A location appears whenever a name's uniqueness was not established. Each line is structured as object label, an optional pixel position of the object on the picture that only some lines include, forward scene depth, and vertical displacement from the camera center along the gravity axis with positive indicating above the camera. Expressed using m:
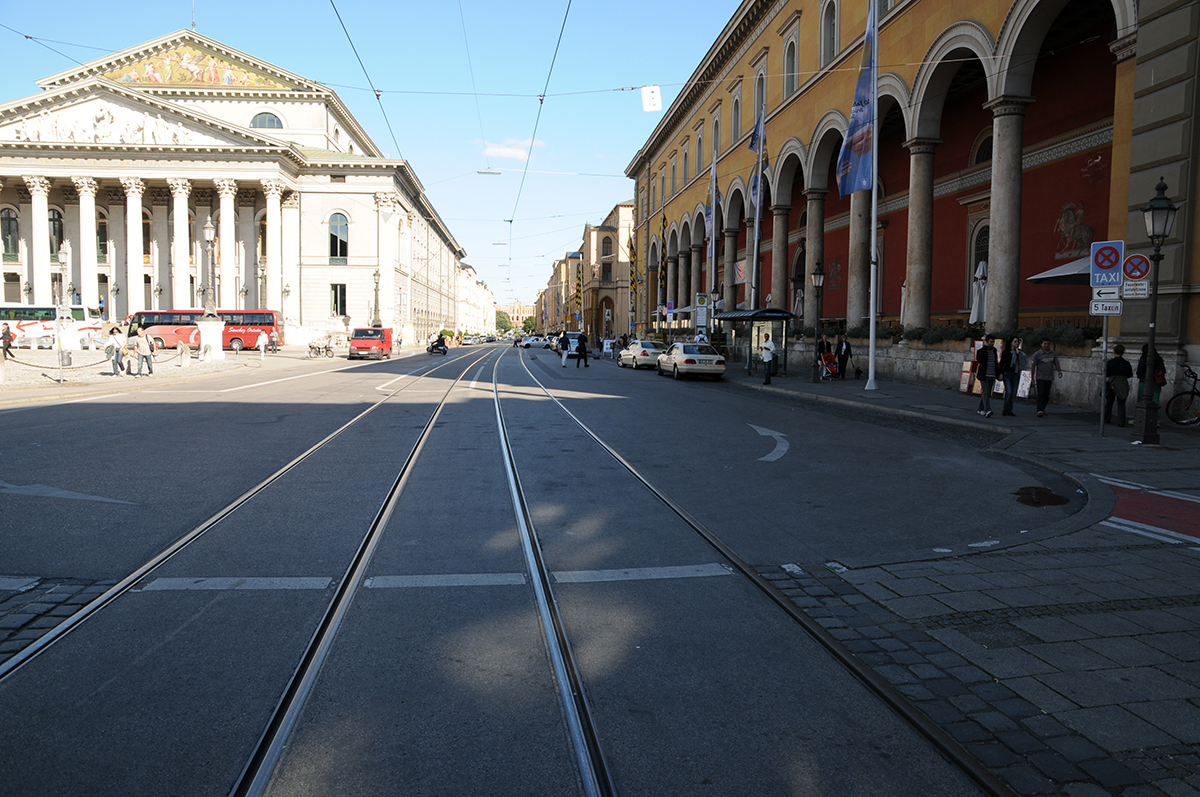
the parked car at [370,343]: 46.06 -0.15
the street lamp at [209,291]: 61.75 +3.64
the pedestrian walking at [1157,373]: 13.76 -0.35
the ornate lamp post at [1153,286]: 12.32 +1.05
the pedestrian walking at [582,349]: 39.53 -0.25
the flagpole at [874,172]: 22.19 +5.16
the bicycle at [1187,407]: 14.25 -0.95
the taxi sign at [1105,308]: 12.82 +0.72
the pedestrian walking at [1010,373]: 16.23 -0.45
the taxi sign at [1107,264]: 12.72 +1.43
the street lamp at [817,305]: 26.22 +1.55
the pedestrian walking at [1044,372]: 15.91 -0.41
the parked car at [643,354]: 38.44 -0.44
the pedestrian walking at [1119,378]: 14.04 -0.45
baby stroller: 27.58 -0.59
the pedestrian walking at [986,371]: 16.08 -0.42
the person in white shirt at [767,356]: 26.19 -0.30
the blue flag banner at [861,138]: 22.62 +6.21
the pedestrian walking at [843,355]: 27.39 -0.25
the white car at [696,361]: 30.20 -0.60
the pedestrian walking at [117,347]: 24.70 -0.33
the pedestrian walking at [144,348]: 24.88 -0.36
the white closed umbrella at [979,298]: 24.88 +1.64
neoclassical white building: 58.53 +11.64
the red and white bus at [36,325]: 45.44 +0.57
